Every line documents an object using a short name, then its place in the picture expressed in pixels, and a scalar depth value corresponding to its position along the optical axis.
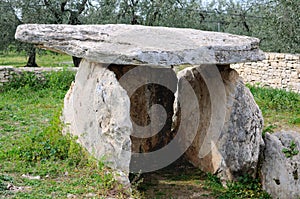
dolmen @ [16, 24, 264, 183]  5.97
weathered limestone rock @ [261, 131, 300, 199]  6.82
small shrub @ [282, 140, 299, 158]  7.05
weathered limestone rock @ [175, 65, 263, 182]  6.84
